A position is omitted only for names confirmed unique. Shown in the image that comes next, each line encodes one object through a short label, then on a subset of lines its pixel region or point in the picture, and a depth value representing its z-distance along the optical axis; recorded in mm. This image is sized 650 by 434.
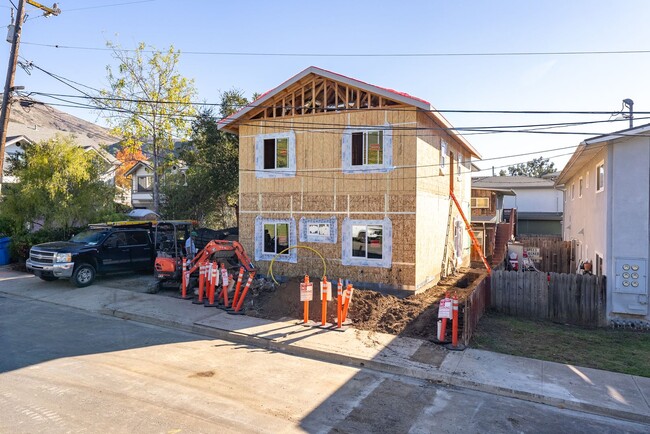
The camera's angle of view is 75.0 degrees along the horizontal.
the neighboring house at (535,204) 41594
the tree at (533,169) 80875
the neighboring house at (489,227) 25453
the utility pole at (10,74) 14156
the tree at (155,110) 23938
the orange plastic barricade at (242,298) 11751
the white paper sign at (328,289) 10530
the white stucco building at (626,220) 11422
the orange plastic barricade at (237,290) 12102
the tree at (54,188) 17547
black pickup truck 14352
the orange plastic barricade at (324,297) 10500
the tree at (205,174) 24266
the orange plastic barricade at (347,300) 10862
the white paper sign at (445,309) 9266
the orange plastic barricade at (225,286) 12331
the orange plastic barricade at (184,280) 13625
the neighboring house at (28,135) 14367
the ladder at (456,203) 18125
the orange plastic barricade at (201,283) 12901
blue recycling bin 19438
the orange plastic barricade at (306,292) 10578
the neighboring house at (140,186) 40656
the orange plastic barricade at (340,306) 10531
